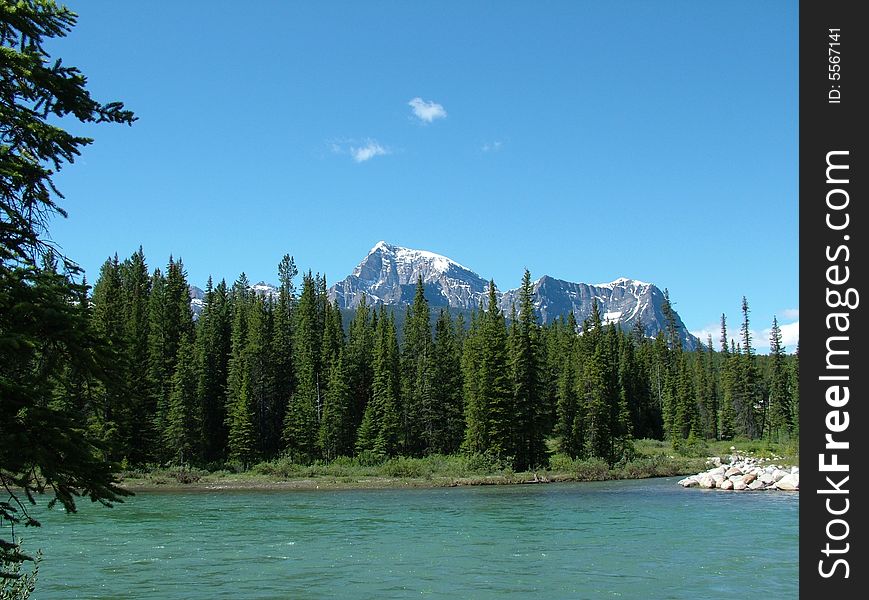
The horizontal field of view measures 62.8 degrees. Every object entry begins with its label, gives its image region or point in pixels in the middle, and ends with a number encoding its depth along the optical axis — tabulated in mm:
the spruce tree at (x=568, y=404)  80500
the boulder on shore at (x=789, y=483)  46403
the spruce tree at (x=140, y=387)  77250
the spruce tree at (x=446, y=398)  85562
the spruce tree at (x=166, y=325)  82375
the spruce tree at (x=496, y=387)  71875
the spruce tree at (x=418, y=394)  84750
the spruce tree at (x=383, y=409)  81312
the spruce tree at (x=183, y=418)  76375
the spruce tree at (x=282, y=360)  90562
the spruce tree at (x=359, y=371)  89125
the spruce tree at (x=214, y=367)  82875
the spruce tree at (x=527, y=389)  72875
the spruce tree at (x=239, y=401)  77562
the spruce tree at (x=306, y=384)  81938
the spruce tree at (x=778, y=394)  108938
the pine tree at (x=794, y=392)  108500
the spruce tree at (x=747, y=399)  113631
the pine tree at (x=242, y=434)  77312
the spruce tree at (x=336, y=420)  81750
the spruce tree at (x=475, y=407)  72312
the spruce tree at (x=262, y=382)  85706
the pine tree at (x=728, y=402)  116938
